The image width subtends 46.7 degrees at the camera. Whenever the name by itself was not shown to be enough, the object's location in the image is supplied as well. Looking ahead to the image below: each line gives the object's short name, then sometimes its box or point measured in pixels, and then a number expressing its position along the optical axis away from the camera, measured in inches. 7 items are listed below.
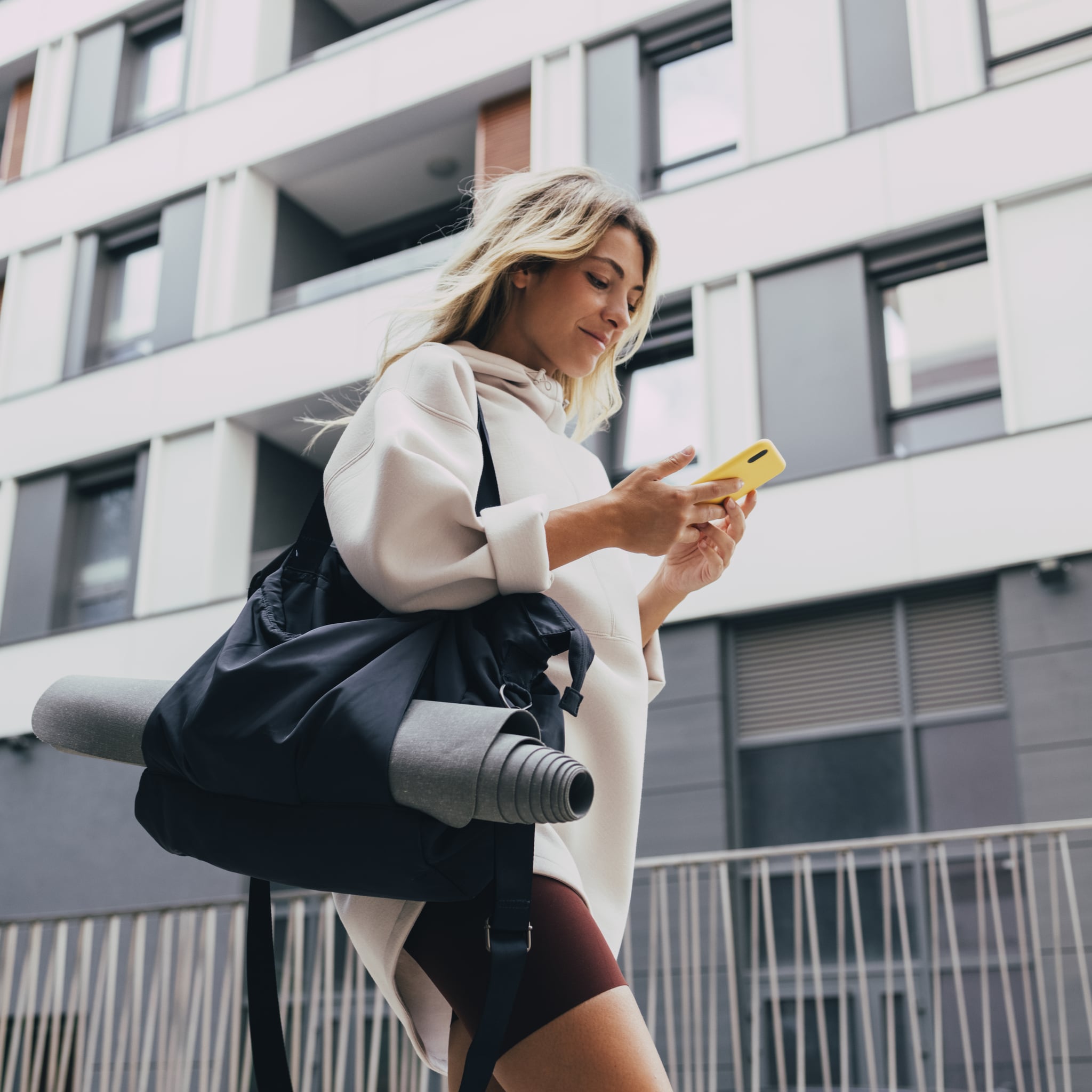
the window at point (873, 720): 317.1
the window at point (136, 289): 514.3
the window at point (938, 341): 354.0
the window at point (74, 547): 497.7
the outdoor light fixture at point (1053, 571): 312.8
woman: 48.9
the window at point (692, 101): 423.5
